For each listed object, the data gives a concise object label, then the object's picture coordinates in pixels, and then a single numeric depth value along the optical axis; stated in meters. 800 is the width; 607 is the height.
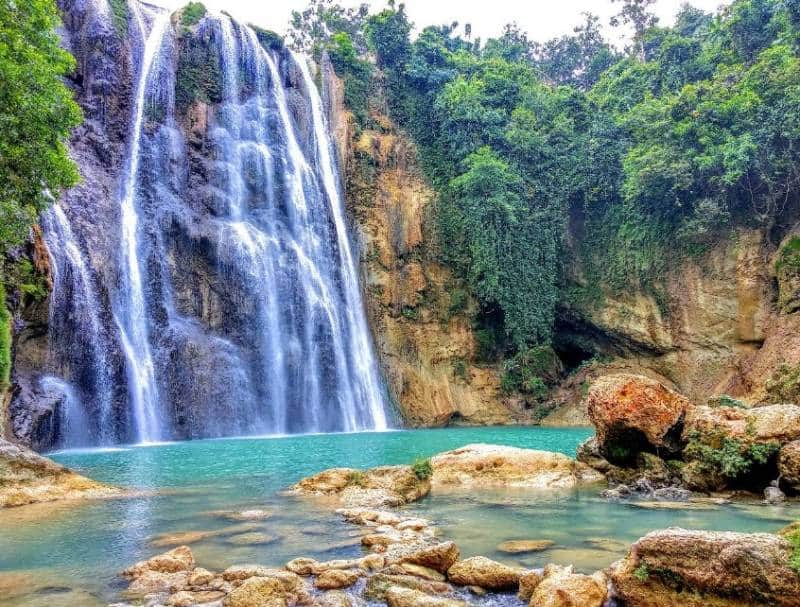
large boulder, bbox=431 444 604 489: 11.81
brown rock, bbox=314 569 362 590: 5.71
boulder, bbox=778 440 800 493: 9.47
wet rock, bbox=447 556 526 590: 5.70
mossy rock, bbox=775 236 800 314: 26.11
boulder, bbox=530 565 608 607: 4.96
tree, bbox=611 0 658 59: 48.94
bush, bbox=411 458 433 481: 10.79
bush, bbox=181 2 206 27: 34.25
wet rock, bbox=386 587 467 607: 5.11
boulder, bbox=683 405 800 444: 9.95
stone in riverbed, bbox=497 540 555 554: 6.91
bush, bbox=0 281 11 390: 14.83
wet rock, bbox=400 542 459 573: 6.01
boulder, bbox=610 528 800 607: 4.48
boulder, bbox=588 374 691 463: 11.34
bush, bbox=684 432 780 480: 9.95
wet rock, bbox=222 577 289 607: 5.10
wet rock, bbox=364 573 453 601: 5.50
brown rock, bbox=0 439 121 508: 9.91
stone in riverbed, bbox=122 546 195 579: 6.05
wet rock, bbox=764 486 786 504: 9.42
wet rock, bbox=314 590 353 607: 5.26
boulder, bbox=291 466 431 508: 9.94
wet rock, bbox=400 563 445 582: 5.84
